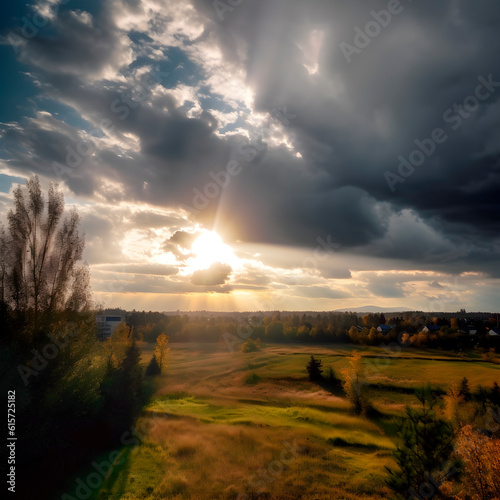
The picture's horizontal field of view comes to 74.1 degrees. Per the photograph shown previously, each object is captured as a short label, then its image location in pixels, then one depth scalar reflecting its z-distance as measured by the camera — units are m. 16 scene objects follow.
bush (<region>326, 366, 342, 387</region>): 63.72
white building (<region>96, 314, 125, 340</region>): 144.35
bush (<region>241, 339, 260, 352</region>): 111.69
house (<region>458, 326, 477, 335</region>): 147.75
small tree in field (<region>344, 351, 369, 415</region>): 47.47
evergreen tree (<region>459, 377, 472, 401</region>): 49.58
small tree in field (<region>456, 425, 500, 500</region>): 18.84
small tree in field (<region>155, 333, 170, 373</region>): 71.75
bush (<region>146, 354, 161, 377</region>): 67.65
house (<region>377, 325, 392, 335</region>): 143.84
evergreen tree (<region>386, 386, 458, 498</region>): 20.39
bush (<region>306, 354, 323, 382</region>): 65.94
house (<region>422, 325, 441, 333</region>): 138.62
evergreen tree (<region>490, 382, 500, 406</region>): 48.34
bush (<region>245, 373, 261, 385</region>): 67.69
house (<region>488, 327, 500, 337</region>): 129.25
